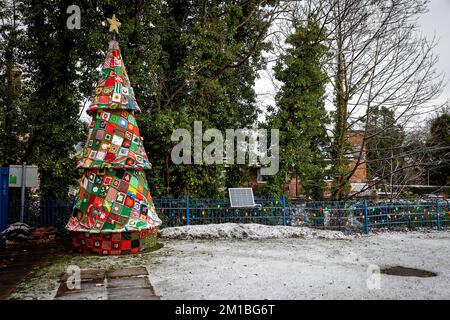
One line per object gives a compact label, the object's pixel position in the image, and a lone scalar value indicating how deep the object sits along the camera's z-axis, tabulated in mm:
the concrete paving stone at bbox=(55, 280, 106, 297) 5815
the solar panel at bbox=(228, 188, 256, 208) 13070
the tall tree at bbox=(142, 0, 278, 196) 14133
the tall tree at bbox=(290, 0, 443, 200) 15195
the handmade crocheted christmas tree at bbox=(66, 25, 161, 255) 8742
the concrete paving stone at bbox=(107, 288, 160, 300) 5414
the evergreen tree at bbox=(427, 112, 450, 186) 25938
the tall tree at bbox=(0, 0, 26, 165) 14453
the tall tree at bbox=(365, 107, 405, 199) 15973
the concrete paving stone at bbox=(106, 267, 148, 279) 6797
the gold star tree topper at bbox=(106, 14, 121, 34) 9570
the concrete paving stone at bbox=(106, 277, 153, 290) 6086
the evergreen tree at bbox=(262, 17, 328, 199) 15180
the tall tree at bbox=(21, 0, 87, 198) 13398
